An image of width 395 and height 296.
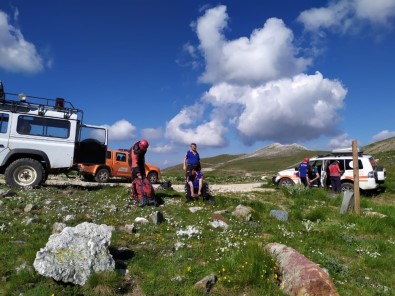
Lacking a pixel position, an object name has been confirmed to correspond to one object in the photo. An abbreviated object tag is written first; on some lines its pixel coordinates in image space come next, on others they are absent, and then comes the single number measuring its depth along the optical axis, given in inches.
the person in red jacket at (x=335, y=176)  724.7
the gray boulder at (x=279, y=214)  430.0
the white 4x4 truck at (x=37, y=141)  541.3
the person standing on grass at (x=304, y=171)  820.6
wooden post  468.1
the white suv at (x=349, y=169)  756.0
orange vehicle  909.8
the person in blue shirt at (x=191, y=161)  522.3
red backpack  460.8
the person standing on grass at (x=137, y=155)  491.8
